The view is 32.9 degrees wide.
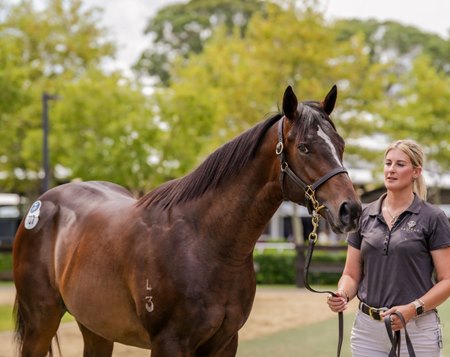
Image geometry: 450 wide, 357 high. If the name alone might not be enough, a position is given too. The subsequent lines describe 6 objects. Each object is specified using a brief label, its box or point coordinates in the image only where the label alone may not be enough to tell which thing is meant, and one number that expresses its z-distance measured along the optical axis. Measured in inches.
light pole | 801.6
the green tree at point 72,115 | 995.3
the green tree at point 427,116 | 1150.3
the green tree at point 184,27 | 2225.6
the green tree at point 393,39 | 2273.6
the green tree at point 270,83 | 1023.6
